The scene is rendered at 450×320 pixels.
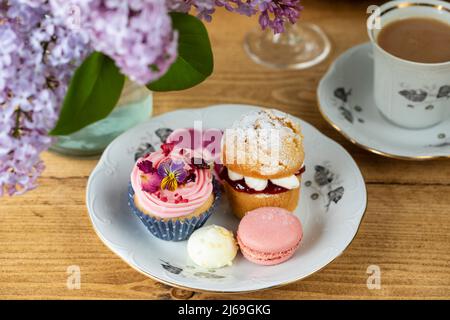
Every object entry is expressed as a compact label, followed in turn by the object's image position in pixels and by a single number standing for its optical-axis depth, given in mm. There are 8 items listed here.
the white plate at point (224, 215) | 1003
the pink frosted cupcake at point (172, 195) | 1072
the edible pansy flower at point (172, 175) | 1080
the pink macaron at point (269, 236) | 1019
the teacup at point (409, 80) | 1212
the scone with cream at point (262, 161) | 1090
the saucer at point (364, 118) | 1237
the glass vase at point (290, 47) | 1498
